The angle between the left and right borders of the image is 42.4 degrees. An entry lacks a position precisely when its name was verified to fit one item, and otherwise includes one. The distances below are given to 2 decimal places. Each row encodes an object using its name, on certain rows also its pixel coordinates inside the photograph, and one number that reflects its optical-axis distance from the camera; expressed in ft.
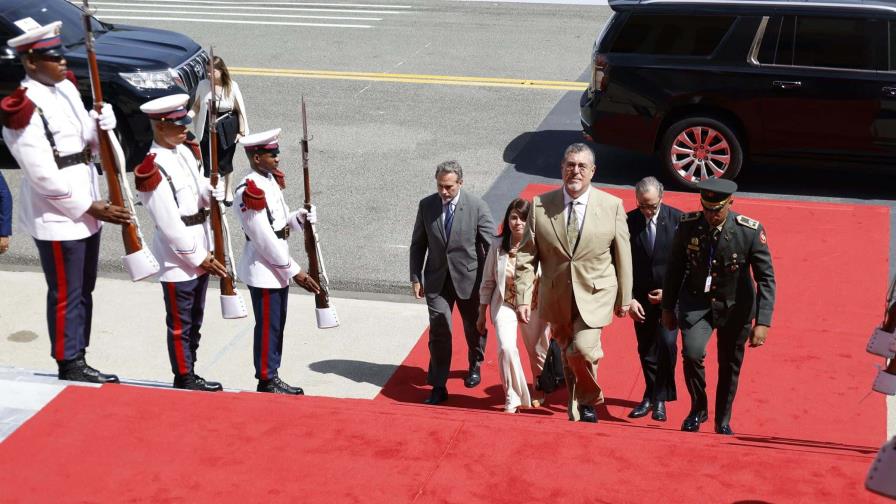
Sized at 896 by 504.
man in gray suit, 26.61
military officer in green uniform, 22.75
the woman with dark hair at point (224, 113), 35.19
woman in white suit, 25.14
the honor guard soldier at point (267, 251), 22.52
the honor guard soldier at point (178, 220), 21.43
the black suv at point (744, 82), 37.91
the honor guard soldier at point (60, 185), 20.08
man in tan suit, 22.91
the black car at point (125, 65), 42.24
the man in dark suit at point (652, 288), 25.11
